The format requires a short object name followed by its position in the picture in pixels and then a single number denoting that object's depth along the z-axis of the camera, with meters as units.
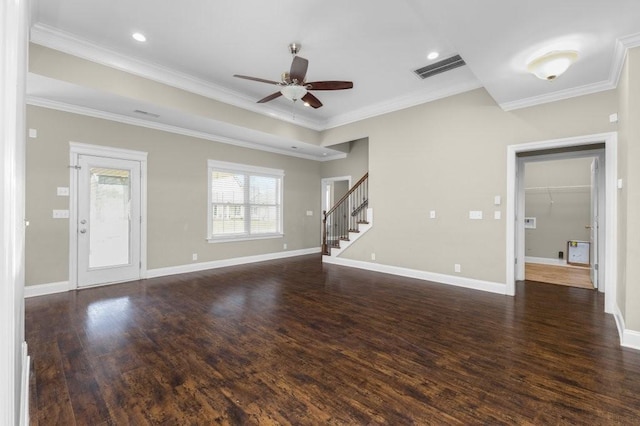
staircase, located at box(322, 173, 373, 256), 6.50
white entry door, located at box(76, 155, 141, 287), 4.75
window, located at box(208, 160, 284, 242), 6.50
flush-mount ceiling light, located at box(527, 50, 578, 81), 3.02
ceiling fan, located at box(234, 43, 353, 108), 3.52
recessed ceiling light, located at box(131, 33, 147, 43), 3.62
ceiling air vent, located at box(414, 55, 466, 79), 4.16
